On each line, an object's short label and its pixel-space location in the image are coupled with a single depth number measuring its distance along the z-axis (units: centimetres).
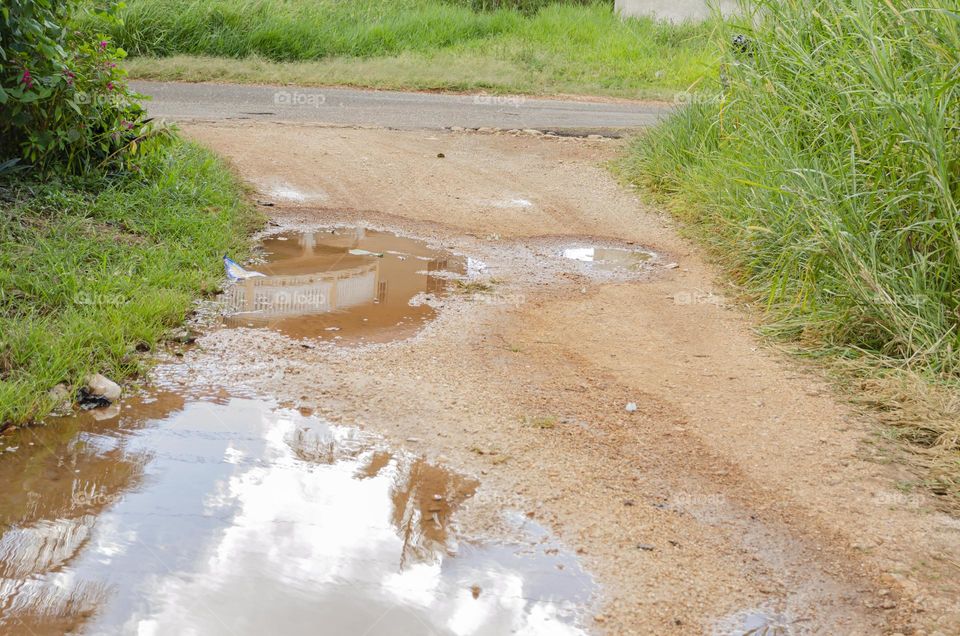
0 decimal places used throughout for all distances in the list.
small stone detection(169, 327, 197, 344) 489
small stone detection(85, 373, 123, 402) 422
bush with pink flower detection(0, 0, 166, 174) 601
